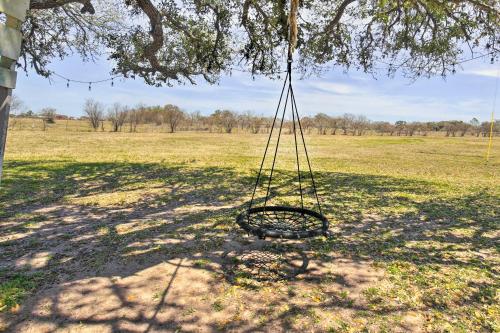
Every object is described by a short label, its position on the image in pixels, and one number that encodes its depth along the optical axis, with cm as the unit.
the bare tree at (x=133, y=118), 4506
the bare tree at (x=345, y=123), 5897
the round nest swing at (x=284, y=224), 339
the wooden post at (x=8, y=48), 295
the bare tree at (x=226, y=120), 5222
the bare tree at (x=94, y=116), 4297
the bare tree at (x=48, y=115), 4262
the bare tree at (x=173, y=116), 4938
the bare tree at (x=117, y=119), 4384
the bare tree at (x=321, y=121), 5759
